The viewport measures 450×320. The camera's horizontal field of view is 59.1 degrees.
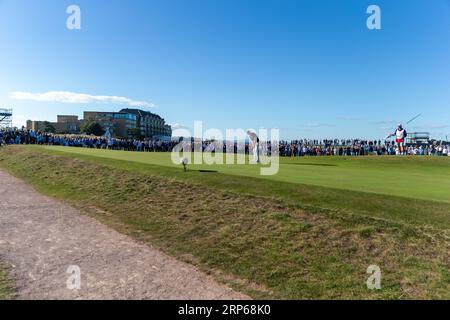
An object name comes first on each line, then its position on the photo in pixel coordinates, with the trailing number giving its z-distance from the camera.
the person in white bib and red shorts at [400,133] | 32.06
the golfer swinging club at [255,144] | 26.01
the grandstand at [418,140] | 54.49
